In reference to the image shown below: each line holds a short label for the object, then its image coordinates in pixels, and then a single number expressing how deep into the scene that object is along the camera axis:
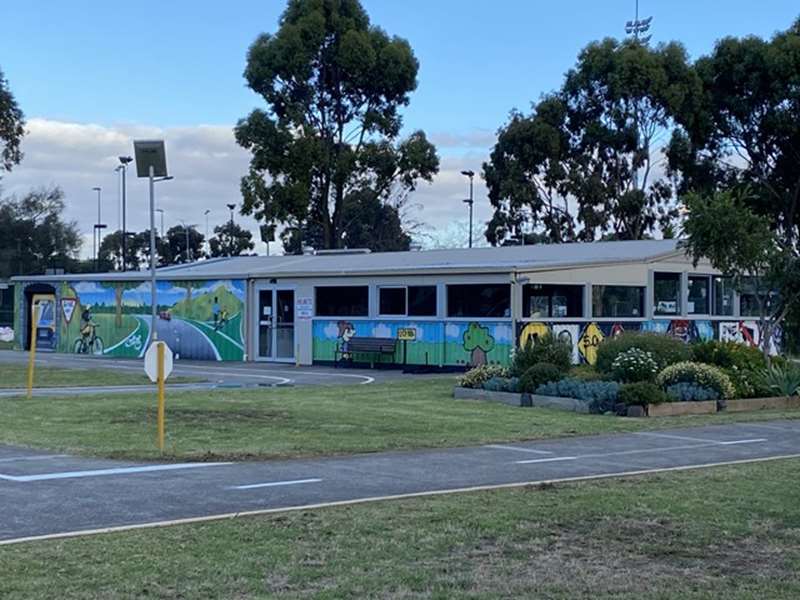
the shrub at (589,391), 19.36
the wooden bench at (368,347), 30.92
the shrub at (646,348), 21.86
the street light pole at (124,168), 65.00
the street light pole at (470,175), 64.75
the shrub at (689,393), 20.06
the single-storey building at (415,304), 29.31
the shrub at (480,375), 22.17
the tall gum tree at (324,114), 49.78
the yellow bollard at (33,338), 19.78
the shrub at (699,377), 20.56
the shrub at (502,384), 21.33
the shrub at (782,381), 21.47
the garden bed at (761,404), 20.48
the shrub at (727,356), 22.31
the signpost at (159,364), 13.37
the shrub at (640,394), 19.02
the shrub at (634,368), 20.48
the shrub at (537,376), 20.78
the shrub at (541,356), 22.09
